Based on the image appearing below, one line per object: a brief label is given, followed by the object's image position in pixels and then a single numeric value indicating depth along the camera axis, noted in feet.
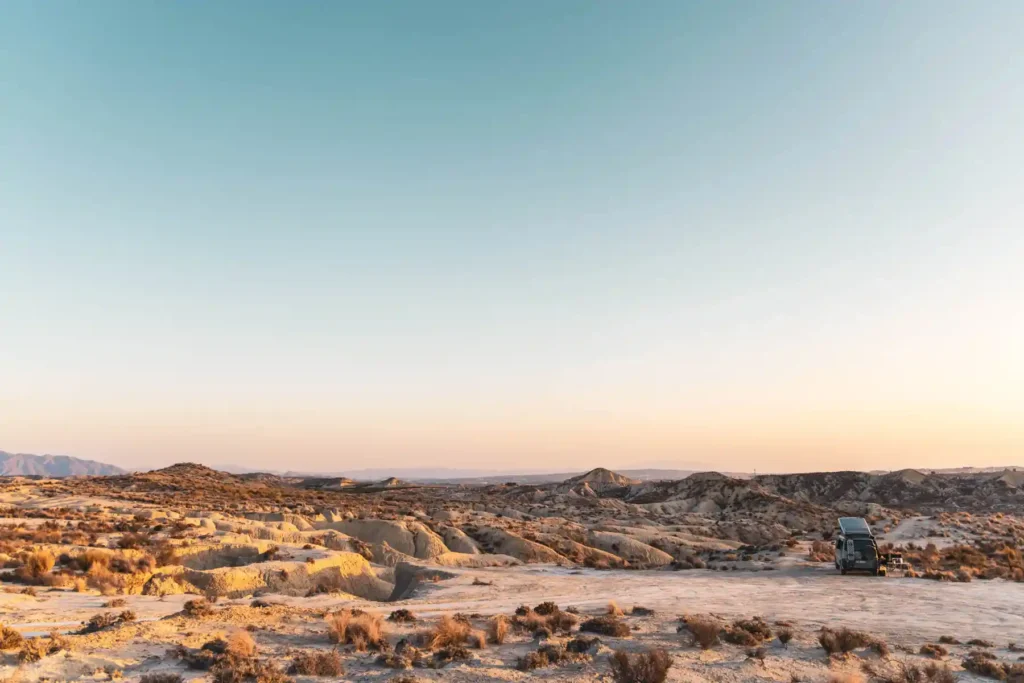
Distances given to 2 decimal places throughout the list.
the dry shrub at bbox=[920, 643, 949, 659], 49.45
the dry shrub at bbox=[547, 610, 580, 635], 54.95
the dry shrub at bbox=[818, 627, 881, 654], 49.01
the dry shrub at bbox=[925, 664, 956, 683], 41.76
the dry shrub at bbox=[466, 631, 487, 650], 47.67
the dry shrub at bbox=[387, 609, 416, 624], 58.85
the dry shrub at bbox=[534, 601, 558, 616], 61.46
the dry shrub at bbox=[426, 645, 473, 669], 43.20
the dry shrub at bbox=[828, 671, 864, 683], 40.01
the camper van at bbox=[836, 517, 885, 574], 102.17
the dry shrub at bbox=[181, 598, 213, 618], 53.21
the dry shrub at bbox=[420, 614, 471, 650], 46.98
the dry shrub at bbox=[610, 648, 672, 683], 39.96
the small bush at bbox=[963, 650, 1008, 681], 44.06
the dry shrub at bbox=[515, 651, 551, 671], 42.81
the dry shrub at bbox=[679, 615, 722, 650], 50.03
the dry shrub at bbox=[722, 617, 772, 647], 51.56
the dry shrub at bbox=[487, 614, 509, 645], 49.85
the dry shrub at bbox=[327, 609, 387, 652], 46.37
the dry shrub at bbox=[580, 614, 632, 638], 53.47
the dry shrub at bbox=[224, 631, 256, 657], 41.17
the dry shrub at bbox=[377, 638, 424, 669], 42.08
